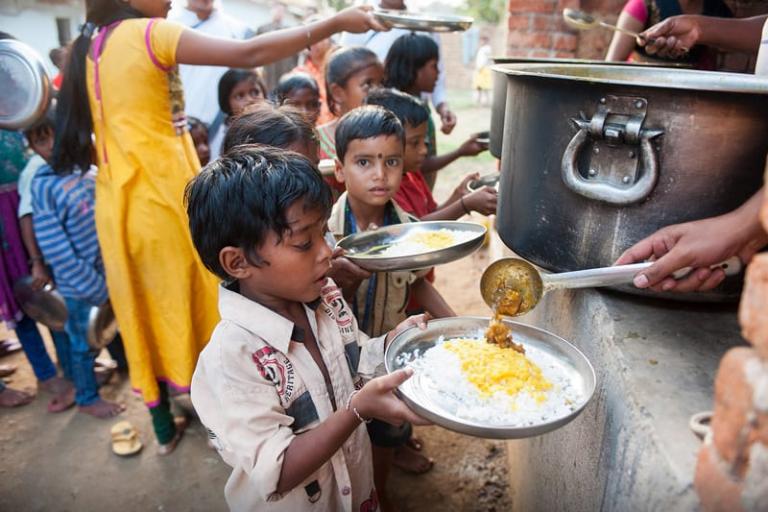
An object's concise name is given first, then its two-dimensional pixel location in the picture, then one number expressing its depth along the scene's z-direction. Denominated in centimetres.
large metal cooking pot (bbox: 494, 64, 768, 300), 122
